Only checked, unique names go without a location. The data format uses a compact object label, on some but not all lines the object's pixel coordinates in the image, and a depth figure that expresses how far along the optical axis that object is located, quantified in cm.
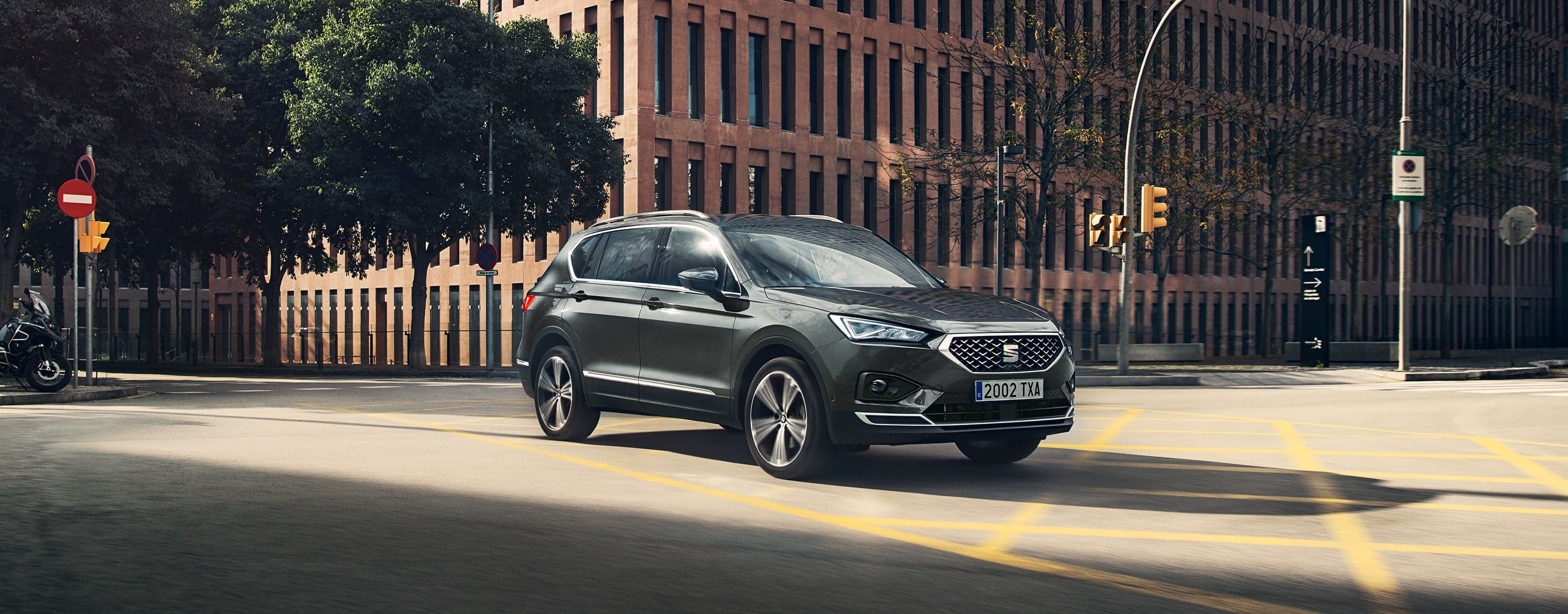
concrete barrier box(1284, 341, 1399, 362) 3084
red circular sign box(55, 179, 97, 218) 1883
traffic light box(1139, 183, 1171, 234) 2353
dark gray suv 820
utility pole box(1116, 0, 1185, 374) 2380
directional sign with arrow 2691
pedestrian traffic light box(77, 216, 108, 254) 2005
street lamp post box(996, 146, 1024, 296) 2952
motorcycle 1855
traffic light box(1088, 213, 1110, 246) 2423
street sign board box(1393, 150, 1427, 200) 2545
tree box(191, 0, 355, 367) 3344
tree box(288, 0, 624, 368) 3131
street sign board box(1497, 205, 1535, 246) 2870
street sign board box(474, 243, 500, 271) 3177
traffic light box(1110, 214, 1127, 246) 2372
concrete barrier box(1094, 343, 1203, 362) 2938
